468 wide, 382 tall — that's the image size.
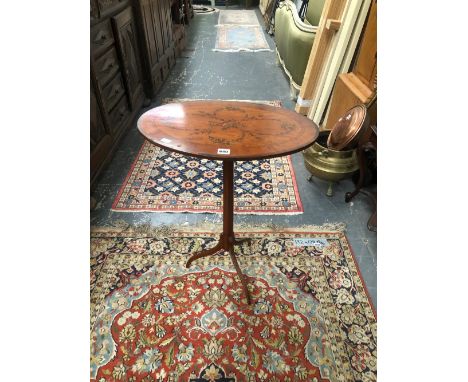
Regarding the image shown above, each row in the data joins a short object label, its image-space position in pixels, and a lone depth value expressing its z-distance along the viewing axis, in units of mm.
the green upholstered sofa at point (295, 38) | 3424
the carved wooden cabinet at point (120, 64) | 2311
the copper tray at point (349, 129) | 1937
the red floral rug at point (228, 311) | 1355
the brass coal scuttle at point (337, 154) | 2029
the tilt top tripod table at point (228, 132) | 1165
